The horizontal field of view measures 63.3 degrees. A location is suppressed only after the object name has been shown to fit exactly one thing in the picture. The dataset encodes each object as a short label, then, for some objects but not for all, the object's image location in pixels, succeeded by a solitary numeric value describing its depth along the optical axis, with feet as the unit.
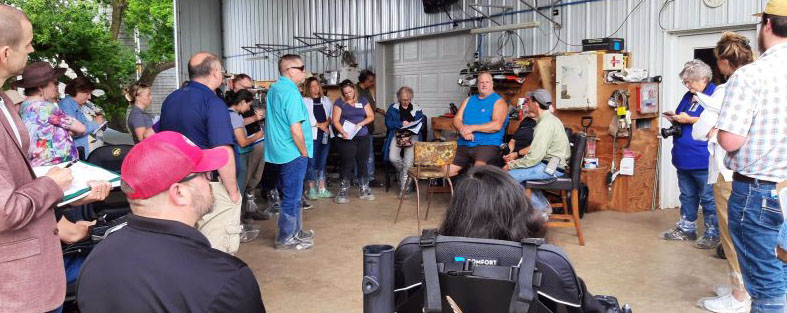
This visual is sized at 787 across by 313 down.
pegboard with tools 22.07
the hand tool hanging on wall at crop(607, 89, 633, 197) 21.84
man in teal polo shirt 16.84
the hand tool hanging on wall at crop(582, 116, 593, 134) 22.54
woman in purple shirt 26.13
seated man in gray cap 18.07
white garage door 32.09
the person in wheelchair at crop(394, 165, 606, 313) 6.21
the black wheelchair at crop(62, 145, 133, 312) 9.57
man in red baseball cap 5.05
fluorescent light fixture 24.86
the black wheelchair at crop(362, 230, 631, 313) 5.62
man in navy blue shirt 12.37
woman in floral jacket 12.26
